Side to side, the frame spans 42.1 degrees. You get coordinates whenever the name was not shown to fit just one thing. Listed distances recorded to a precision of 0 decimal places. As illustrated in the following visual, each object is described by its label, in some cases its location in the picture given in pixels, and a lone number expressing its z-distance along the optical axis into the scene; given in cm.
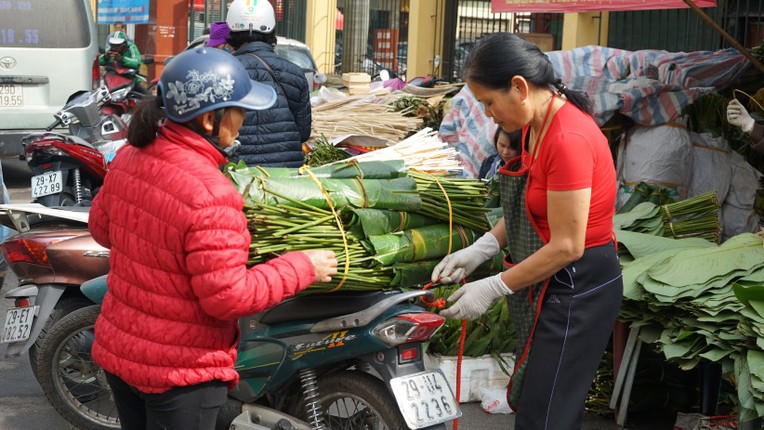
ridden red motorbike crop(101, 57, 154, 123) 801
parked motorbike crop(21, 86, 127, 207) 675
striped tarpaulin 646
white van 1042
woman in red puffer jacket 266
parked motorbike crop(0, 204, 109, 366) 462
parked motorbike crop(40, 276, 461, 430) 347
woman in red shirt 292
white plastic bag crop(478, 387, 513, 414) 491
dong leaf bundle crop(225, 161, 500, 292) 342
